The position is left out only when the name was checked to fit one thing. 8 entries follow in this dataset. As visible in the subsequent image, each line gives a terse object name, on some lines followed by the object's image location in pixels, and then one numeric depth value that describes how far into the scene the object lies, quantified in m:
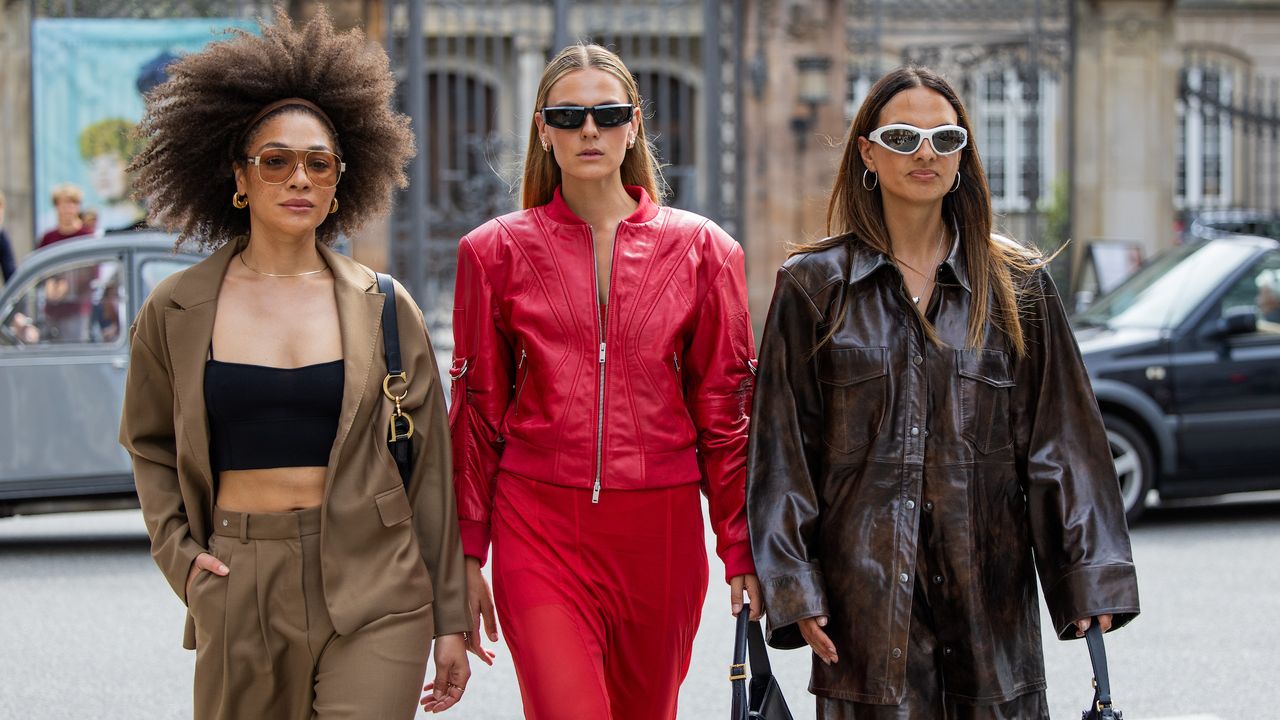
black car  9.48
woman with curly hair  3.36
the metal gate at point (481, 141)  15.71
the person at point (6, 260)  12.22
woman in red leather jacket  3.68
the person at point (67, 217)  12.49
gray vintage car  9.11
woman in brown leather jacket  3.40
